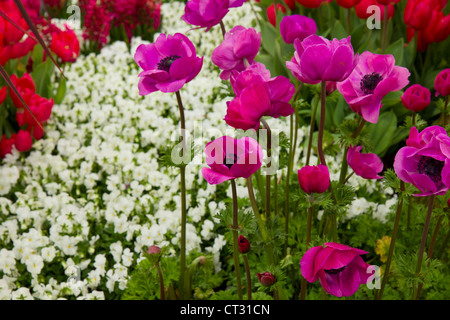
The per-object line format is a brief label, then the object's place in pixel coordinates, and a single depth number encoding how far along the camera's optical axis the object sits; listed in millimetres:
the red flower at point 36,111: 1985
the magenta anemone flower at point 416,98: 1281
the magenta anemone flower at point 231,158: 1150
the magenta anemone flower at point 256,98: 1151
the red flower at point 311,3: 1577
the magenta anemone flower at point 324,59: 1133
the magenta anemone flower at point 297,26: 1253
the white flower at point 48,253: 1610
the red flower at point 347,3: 1571
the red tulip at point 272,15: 2169
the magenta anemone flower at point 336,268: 1148
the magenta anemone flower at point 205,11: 1243
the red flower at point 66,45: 2357
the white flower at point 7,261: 1593
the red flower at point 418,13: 1605
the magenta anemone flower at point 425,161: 1101
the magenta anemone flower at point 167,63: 1220
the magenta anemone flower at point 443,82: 1285
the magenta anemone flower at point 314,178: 1186
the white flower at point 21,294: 1519
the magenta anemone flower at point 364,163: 1293
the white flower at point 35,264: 1586
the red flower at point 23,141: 1970
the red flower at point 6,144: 2019
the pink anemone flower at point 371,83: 1194
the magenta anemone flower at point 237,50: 1224
